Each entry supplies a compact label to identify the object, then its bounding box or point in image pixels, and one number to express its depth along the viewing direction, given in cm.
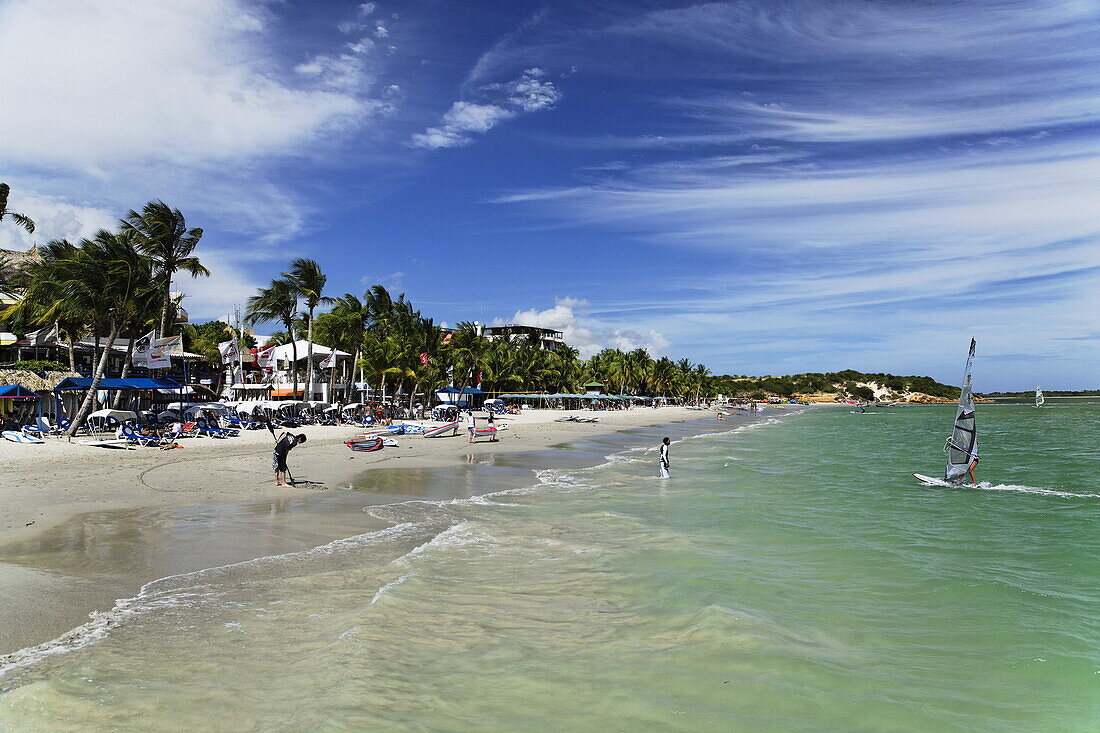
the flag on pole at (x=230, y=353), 3634
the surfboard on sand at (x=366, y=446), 2639
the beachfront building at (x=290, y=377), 4653
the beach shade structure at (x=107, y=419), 2669
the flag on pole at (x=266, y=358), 3941
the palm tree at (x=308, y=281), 4312
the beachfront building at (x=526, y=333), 11282
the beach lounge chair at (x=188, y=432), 2867
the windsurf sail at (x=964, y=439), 1702
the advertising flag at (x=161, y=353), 2997
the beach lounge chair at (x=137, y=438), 2402
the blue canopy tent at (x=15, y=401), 2678
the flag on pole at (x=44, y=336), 3969
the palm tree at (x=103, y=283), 2741
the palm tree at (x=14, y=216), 2744
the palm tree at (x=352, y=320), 4950
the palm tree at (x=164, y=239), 3269
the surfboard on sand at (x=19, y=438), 2272
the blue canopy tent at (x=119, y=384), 2683
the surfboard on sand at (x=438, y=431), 3444
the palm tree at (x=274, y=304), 4306
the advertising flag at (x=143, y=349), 3080
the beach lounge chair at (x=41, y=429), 2562
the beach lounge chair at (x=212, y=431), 2922
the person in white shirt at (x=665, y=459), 2000
